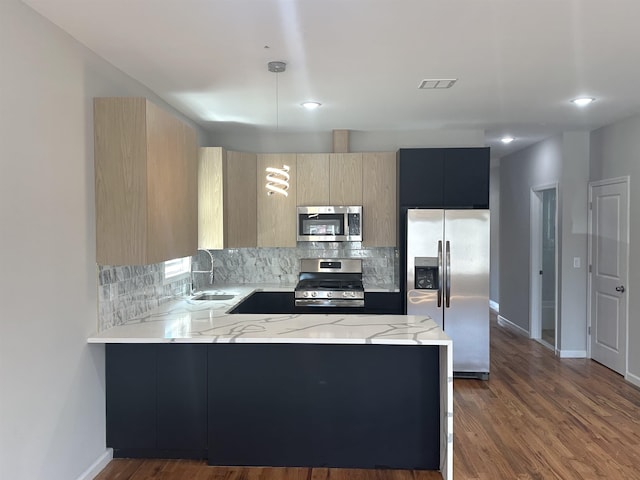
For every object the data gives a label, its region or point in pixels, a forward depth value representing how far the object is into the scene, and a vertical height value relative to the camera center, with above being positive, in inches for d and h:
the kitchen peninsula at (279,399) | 115.6 -40.7
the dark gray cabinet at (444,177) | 187.9 +21.9
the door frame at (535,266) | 243.4 -17.7
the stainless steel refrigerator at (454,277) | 182.9 -17.4
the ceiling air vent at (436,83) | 133.3 +43.1
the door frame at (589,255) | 208.8 -10.4
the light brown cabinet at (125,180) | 112.2 +13.0
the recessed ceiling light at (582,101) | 153.7 +43.1
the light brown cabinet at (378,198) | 199.6 +14.7
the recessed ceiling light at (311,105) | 160.1 +43.9
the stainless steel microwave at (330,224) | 197.0 +3.9
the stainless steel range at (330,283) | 191.6 -21.3
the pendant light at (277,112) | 120.5 +42.6
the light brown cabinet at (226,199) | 180.2 +13.8
